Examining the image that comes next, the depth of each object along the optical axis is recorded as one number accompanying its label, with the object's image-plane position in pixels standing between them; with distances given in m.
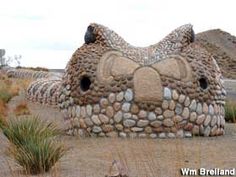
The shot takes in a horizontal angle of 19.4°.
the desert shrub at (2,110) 15.01
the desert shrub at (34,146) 9.66
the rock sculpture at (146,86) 13.88
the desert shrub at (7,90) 24.89
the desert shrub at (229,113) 18.67
